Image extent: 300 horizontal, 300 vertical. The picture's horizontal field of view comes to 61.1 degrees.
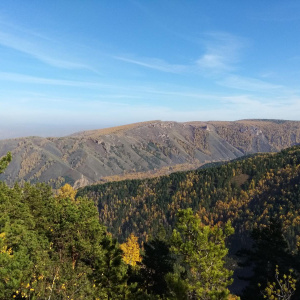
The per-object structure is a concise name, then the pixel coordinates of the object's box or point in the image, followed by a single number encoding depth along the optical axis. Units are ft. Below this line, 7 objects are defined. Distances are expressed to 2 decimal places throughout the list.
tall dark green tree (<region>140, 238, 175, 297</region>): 107.65
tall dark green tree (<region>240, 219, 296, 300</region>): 121.70
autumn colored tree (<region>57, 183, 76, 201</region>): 282.36
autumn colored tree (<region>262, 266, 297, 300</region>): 57.97
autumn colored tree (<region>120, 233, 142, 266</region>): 214.07
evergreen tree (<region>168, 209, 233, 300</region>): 53.42
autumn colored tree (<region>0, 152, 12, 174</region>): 77.86
